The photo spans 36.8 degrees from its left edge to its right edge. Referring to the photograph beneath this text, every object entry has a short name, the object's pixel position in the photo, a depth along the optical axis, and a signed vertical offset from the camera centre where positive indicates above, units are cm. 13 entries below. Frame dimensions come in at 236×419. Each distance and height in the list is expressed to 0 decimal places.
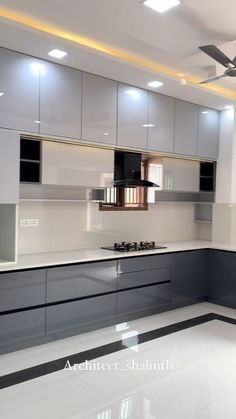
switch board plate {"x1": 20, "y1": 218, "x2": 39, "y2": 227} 388 -26
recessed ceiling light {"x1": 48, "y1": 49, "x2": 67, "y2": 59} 322 +134
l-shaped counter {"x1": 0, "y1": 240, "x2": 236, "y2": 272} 328 -60
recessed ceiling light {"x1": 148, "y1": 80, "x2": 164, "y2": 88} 400 +134
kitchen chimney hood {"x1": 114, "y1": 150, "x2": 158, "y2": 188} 429 +40
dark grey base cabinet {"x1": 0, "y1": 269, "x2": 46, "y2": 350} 308 -94
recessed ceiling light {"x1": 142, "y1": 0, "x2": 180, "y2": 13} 236 +133
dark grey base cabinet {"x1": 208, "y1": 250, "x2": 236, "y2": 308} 459 -100
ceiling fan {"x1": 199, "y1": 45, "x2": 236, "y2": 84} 258 +109
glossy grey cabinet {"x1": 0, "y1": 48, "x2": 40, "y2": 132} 318 +99
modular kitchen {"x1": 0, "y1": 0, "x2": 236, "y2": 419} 263 -12
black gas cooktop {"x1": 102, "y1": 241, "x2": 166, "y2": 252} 432 -57
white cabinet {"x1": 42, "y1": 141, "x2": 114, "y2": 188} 370 +38
